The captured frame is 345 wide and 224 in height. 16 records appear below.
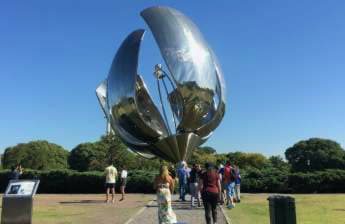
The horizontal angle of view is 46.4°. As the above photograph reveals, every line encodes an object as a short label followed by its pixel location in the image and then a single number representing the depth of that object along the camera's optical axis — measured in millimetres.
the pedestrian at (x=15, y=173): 17469
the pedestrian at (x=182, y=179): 14880
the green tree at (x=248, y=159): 76875
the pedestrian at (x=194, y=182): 13289
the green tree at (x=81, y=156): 68781
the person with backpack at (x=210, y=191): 8258
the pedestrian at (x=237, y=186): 14845
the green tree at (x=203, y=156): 55469
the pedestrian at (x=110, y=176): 15684
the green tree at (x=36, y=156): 73000
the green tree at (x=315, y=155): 63688
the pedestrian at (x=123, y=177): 17247
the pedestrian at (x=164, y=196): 7590
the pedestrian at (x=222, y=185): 14102
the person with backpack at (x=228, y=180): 13262
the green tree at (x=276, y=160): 78562
